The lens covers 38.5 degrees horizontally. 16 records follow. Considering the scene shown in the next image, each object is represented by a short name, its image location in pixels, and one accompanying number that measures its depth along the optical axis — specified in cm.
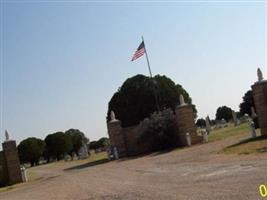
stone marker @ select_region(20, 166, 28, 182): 2539
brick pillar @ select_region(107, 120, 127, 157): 2945
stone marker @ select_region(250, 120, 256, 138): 2189
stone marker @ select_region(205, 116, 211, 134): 3968
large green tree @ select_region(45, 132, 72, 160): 6713
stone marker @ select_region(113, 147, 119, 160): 2883
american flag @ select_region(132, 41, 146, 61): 3029
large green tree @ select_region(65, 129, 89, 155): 7374
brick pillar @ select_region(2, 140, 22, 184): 2539
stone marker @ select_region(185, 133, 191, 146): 2721
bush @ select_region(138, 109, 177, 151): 2901
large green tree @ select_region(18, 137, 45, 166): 6454
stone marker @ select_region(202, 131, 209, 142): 2762
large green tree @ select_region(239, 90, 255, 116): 6165
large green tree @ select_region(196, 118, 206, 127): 7516
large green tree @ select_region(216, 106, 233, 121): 7468
